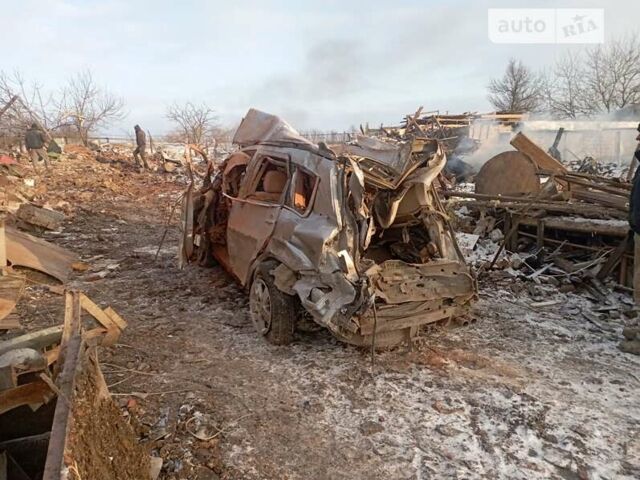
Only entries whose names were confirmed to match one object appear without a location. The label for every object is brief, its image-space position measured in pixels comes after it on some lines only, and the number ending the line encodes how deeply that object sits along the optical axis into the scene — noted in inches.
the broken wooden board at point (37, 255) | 177.5
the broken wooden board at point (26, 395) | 91.4
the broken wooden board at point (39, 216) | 377.1
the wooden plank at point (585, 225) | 246.7
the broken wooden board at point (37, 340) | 110.6
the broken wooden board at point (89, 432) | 71.0
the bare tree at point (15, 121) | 762.8
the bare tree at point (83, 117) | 999.6
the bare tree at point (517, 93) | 1486.2
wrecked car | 156.6
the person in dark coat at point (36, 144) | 604.1
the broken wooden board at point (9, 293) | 114.6
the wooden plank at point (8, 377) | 89.7
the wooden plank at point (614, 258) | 233.8
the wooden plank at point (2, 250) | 156.1
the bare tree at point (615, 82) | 1269.7
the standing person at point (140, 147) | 784.3
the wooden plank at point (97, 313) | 119.5
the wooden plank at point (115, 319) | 136.8
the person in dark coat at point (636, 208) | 187.7
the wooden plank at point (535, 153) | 322.0
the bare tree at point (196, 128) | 1119.6
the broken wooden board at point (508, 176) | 331.6
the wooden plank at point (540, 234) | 292.8
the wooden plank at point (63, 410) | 66.7
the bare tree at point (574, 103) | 1318.9
